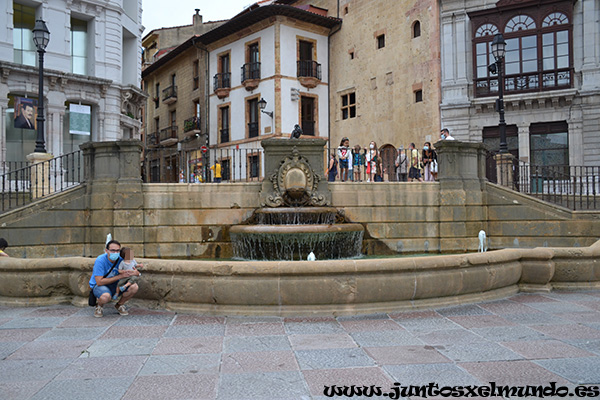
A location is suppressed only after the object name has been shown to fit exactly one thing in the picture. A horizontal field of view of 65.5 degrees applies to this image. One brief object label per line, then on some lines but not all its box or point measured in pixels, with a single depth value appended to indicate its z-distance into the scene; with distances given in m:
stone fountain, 10.97
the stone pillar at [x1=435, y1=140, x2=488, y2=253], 13.60
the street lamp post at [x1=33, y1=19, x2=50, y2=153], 13.57
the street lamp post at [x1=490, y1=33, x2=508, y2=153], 15.02
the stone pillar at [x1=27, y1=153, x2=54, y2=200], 13.60
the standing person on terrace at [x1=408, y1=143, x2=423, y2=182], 15.47
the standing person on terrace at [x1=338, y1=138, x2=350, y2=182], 15.05
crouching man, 6.26
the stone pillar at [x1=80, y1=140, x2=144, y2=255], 12.38
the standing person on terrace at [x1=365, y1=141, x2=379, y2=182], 15.53
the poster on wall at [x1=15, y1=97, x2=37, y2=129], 21.12
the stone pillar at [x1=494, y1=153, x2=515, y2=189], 15.12
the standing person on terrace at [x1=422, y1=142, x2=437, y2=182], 15.35
